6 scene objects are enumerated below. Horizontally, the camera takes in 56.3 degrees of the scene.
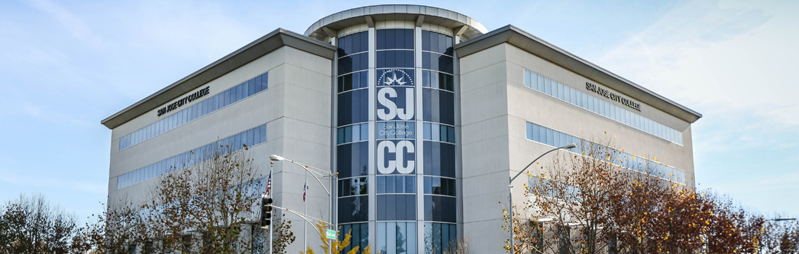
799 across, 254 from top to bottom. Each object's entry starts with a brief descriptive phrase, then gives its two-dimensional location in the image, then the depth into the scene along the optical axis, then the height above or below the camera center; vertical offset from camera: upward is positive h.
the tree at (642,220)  39.78 +1.58
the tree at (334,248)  37.78 +0.16
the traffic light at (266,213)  31.12 +1.60
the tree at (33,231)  65.75 +1.94
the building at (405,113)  52.88 +10.12
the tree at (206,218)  44.44 +2.25
